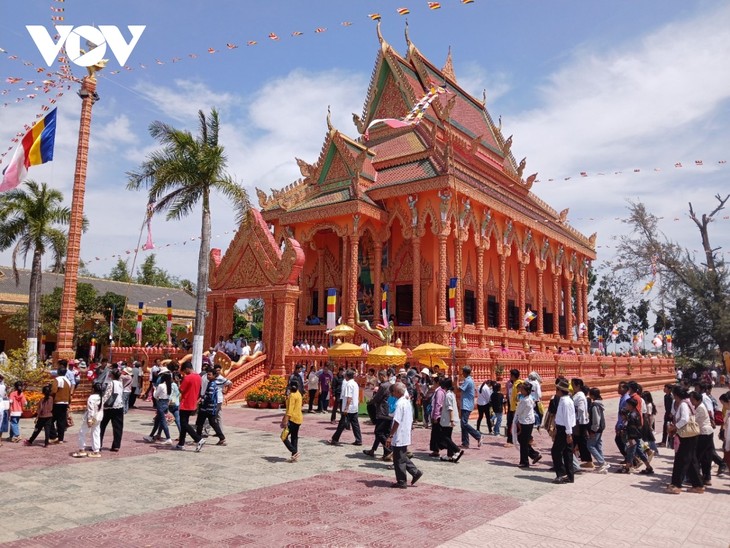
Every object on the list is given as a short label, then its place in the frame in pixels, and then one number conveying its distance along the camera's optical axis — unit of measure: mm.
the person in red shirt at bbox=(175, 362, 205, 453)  9523
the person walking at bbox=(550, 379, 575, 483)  7836
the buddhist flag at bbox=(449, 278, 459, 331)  19172
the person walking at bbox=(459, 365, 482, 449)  10477
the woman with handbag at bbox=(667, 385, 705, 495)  7430
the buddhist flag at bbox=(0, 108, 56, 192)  14570
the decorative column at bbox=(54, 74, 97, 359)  14461
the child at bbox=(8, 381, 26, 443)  10242
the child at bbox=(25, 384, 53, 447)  9641
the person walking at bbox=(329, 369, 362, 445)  10211
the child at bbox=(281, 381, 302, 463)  8664
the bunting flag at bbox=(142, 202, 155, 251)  19141
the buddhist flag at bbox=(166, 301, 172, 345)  21094
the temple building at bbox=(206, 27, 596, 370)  20094
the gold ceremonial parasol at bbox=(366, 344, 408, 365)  14195
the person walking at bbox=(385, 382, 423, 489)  7242
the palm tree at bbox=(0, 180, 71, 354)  23938
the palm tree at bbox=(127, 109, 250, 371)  18406
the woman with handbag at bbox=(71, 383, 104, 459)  8828
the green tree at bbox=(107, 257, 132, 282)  56875
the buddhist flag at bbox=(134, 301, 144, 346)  21706
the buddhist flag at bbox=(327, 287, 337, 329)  19781
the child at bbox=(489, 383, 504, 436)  11984
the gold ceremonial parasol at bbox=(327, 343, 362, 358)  15305
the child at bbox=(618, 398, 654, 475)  8508
